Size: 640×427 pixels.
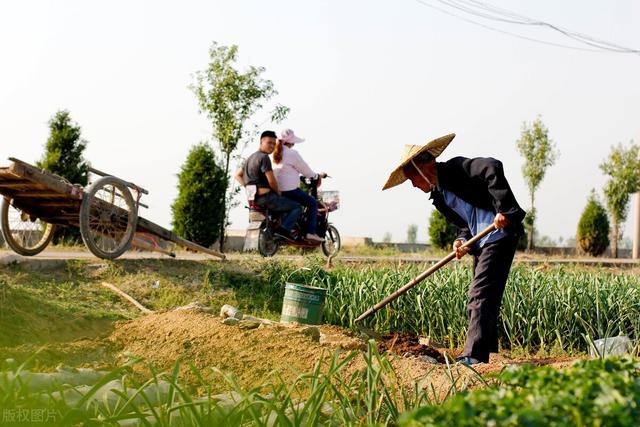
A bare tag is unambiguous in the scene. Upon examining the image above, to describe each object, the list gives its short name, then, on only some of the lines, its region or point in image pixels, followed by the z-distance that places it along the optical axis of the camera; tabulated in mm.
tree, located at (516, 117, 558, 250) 23281
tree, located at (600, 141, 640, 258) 24781
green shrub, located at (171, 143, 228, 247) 15523
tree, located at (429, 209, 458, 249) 19688
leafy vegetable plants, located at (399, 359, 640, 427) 1551
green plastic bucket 6219
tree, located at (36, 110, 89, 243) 15094
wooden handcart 7871
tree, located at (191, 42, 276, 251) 16548
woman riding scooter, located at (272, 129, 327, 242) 10375
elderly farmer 5164
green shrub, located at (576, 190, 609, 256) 23484
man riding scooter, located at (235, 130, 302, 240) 9977
